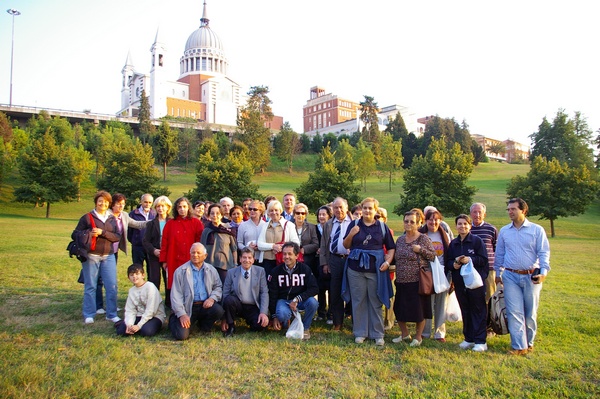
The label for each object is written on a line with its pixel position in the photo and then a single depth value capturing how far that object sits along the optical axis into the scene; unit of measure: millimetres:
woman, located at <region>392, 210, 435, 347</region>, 5832
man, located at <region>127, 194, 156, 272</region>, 7906
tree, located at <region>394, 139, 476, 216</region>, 28109
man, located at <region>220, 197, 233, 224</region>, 8102
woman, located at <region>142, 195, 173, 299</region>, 7191
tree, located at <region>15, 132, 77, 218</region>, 31953
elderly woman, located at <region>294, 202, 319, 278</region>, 7055
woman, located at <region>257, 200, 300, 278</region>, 6827
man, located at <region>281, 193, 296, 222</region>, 7579
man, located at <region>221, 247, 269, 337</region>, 6250
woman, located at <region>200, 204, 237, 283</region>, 6906
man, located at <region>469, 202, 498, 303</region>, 6352
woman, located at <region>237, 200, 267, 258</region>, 7094
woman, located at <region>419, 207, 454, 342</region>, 6133
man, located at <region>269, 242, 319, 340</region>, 6387
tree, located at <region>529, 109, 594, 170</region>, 57959
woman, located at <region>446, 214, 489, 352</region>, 5723
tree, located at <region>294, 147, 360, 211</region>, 28484
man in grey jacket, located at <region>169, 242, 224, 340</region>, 6082
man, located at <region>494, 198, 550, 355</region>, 5477
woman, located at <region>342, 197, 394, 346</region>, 6012
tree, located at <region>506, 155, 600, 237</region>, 28406
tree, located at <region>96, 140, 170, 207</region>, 31641
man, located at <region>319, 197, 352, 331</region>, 6605
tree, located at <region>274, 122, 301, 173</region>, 56531
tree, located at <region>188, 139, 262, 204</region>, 30562
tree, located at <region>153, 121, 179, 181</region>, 46219
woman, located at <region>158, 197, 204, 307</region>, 6758
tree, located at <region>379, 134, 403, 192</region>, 46844
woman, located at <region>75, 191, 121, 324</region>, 6645
